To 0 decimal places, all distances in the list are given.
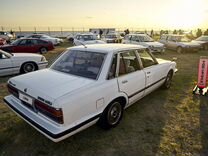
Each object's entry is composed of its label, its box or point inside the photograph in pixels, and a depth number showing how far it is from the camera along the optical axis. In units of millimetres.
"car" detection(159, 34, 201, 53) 14281
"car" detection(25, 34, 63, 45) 20086
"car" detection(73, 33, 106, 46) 14473
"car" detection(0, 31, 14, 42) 23072
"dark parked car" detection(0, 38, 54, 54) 11234
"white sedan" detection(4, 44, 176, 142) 2367
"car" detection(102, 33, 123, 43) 19972
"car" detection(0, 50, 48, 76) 6617
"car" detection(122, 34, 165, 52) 12773
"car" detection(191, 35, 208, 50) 16156
